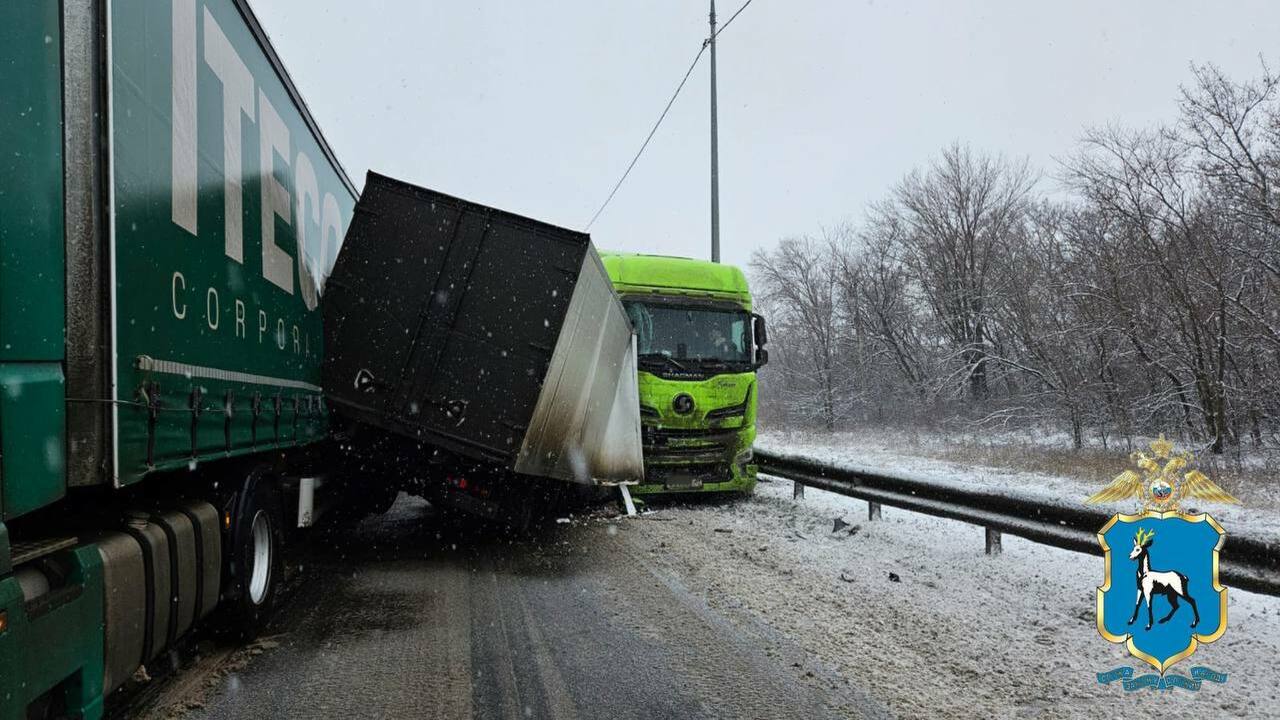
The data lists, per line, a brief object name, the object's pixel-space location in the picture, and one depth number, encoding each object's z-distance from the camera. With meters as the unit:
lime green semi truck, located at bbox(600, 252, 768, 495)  10.64
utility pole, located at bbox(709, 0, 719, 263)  18.62
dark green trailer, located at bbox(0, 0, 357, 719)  2.60
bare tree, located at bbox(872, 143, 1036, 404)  30.58
